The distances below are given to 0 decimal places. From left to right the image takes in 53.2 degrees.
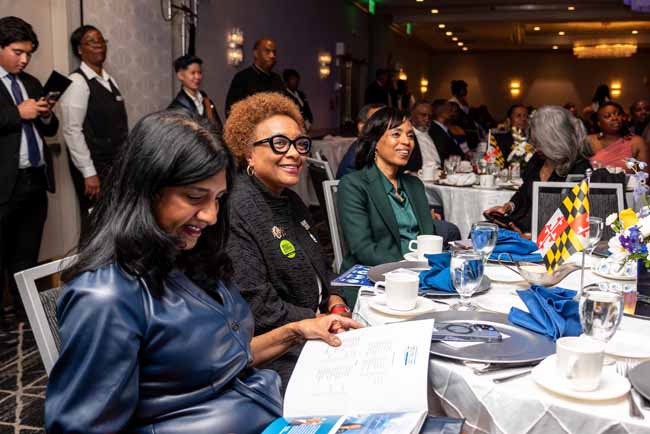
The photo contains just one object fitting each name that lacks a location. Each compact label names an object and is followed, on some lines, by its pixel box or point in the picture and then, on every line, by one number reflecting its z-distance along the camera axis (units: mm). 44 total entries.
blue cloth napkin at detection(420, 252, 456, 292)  1822
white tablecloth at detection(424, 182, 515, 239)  4484
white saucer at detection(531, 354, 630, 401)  1109
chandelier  17266
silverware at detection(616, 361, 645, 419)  1083
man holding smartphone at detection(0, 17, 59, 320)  3768
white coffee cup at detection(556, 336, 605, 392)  1104
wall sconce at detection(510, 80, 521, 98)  21781
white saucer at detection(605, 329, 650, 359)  1323
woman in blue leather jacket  1051
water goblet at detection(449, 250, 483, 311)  1565
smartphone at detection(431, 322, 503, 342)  1399
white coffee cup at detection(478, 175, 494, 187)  4664
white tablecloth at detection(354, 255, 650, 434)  1084
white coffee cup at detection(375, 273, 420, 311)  1629
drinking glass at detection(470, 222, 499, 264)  1887
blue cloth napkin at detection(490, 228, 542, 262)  2234
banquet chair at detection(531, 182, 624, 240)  3207
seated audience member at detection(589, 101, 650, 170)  5086
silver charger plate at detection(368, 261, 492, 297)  1807
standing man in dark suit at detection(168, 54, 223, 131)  5449
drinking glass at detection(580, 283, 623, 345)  1196
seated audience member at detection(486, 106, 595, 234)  3611
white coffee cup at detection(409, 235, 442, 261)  2240
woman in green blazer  2760
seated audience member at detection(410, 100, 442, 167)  6434
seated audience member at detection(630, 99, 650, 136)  7606
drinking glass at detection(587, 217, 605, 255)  1942
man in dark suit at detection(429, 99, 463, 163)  7133
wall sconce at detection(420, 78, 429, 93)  20666
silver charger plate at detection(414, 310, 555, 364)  1280
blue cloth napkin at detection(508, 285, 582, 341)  1432
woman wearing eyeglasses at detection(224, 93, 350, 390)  1896
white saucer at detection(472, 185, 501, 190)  4629
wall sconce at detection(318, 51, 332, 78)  11781
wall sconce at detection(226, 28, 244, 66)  8008
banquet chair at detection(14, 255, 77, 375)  1299
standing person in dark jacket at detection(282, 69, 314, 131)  8558
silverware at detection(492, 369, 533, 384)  1225
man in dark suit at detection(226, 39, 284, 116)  6905
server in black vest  4598
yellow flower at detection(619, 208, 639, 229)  1759
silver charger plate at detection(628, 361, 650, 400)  1125
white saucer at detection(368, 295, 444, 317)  1616
